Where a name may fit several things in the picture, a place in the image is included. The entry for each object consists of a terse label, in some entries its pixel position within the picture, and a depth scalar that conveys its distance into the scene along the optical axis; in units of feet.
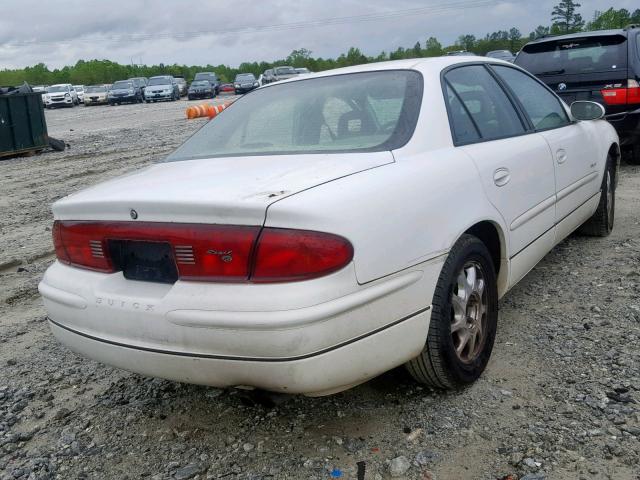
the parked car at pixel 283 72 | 130.62
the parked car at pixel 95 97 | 147.13
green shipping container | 48.96
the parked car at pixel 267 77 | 121.19
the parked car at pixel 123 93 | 138.21
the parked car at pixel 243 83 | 145.18
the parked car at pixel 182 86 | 163.84
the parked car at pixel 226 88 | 165.71
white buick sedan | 7.28
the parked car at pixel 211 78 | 152.35
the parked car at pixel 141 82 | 144.36
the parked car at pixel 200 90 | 143.23
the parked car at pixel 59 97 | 144.87
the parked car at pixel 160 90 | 137.18
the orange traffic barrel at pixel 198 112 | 72.08
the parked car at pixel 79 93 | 158.36
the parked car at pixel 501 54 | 99.60
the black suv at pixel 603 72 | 25.58
